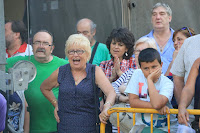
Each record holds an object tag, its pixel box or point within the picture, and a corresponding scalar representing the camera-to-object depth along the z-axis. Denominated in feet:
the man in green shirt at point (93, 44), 28.38
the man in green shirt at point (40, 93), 24.58
